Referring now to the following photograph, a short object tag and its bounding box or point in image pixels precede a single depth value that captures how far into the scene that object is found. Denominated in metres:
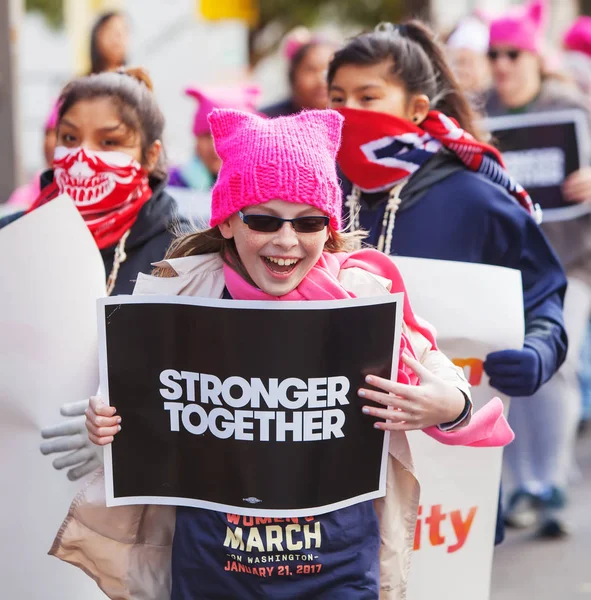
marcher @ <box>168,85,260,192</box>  6.85
